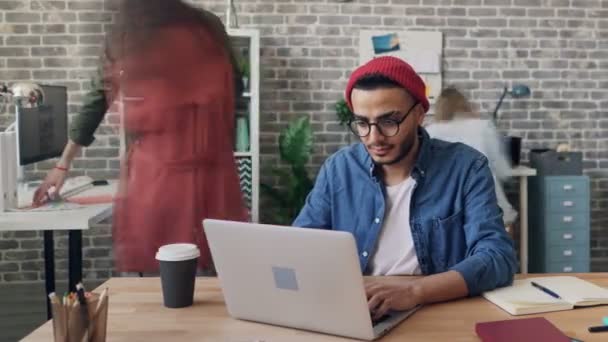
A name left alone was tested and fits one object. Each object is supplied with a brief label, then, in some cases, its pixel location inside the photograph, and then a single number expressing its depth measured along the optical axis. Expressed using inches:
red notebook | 42.4
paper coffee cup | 51.8
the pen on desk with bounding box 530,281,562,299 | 52.4
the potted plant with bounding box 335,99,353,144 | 161.2
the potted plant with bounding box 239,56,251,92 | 150.4
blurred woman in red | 82.6
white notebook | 49.7
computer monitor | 107.0
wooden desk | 44.6
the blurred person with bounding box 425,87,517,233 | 137.6
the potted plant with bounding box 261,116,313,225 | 155.9
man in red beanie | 62.7
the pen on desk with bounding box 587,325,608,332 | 45.2
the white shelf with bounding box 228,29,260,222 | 151.6
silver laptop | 42.0
